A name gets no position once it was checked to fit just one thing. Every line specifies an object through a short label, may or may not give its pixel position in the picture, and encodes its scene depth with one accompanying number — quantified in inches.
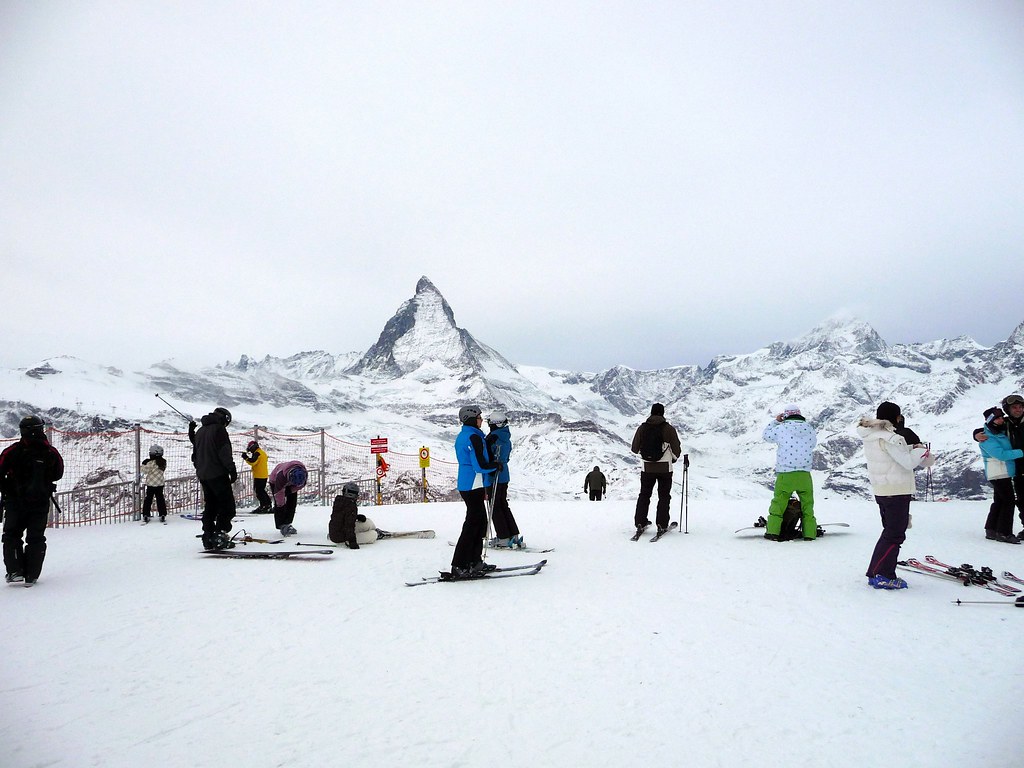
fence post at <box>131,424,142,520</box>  554.6
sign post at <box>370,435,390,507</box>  800.3
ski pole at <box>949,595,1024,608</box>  212.1
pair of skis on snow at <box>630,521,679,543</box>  374.9
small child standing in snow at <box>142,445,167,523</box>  517.0
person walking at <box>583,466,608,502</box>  882.8
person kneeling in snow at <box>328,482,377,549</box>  377.4
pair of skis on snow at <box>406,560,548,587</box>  278.5
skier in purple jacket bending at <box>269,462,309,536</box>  422.0
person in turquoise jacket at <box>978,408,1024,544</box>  339.0
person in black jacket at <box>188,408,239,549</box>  367.9
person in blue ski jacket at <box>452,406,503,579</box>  283.7
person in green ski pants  338.3
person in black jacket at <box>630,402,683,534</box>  379.6
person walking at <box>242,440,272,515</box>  501.0
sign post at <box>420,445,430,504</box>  769.9
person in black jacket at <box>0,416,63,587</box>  275.7
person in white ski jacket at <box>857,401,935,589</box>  237.1
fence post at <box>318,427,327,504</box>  684.1
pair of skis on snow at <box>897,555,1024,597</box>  235.5
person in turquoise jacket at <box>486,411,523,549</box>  347.9
